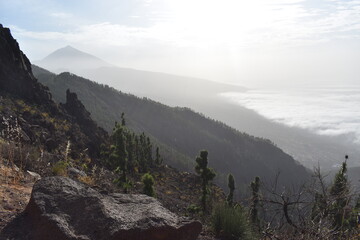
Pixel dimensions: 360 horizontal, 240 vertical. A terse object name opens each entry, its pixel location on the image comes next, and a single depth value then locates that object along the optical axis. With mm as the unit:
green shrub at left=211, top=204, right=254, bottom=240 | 5320
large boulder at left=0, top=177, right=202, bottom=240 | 3875
